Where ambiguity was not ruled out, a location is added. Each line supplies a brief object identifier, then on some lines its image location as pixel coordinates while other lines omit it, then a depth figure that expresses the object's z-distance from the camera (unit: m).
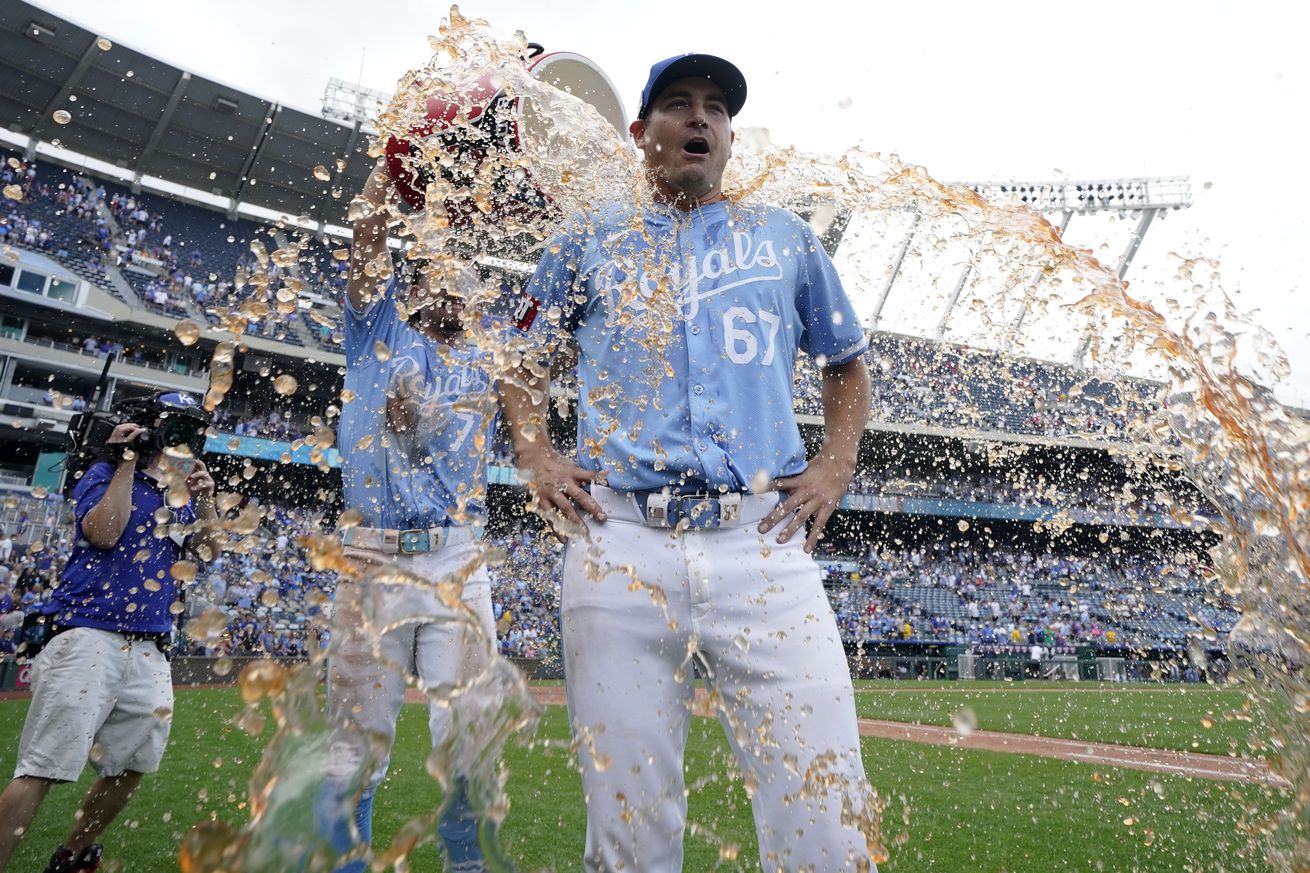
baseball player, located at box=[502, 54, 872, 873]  1.76
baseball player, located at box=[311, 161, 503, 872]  2.91
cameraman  3.15
